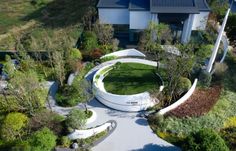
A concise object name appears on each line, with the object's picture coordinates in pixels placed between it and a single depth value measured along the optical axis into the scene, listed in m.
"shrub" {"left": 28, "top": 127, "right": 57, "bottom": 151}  27.10
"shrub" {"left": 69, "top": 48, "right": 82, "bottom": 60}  39.48
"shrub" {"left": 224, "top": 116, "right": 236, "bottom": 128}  32.28
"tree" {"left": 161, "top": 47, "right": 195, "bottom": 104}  34.31
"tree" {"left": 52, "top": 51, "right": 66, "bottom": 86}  36.10
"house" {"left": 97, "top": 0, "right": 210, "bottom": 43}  42.28
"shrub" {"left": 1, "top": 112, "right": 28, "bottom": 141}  29.61
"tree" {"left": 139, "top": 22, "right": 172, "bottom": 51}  40.75
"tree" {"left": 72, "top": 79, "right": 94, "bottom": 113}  33.03
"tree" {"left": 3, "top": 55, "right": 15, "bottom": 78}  35.03
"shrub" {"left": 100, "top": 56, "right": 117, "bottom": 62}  41.53
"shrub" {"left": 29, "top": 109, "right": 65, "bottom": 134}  30.75
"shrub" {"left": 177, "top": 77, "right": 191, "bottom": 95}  34.62
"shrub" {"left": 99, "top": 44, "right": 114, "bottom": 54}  43.14
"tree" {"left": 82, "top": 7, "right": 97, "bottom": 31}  46.86
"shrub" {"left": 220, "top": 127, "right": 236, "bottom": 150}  29.53
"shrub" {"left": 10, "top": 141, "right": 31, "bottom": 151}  26.54
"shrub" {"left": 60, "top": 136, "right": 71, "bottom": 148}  29.88
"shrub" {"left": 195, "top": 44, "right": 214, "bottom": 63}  38.34
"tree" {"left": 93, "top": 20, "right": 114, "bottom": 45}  42.70
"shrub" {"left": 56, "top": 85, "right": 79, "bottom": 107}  35.00
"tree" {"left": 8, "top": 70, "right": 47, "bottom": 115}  31.03
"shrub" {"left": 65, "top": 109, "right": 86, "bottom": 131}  29.81
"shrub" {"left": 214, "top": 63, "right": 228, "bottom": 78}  38.38
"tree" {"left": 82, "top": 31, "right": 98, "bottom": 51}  43.19
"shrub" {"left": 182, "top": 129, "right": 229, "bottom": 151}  26.75
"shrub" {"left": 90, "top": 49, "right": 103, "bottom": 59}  41.91
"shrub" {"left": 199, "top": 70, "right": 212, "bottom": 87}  36.56
